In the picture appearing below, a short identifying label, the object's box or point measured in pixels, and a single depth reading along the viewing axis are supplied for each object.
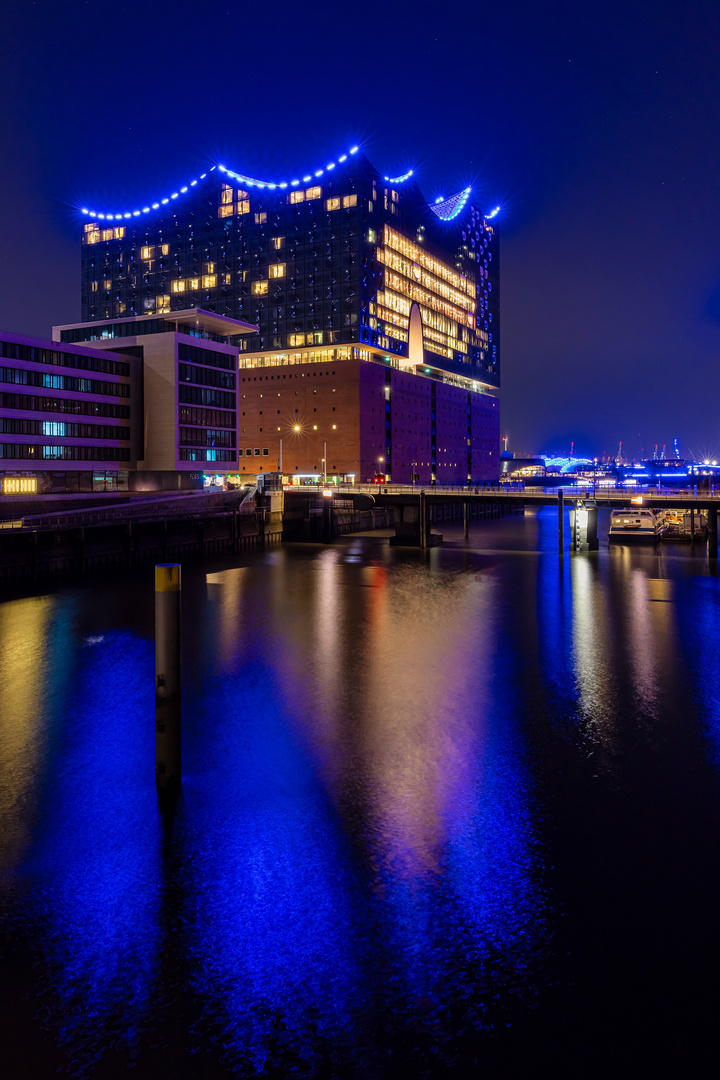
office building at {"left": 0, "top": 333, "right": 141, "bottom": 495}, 62.72
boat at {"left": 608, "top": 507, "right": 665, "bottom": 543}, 67.12
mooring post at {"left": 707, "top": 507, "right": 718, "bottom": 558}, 55.16
